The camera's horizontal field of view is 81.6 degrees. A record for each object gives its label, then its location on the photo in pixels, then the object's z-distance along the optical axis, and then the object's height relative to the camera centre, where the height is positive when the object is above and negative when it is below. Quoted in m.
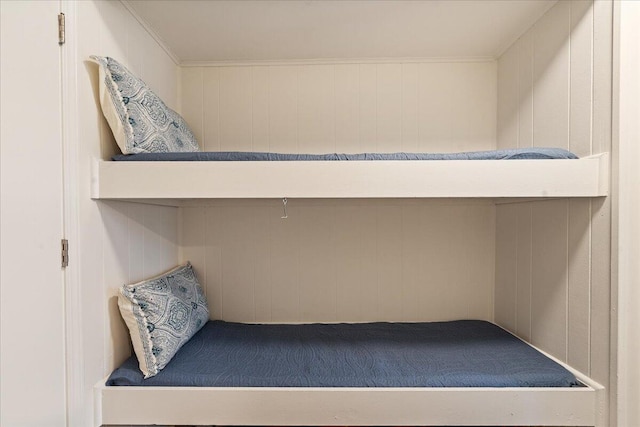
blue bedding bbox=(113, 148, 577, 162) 1.12 +0.15
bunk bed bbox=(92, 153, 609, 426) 1.09 -0.53
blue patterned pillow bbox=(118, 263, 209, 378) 1.15 -0.38
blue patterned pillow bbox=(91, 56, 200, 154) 1.10 +0.30
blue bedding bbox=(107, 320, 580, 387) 1.13 -0.53
